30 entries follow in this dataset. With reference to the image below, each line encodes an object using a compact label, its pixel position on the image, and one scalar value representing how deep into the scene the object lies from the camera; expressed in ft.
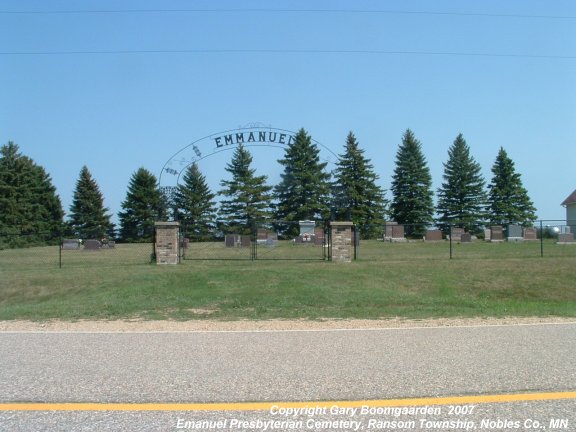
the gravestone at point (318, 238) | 112.19
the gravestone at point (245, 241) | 98.28
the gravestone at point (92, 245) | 116.57
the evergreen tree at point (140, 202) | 209.87
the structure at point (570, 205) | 209.39
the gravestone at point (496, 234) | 132.86
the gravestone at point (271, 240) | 110.63
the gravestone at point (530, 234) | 130.62
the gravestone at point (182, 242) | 77.49
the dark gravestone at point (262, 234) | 118.46
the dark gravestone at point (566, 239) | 116.95
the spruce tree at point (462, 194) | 209.87
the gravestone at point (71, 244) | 123.24
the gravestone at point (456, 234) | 139.74
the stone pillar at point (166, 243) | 69.31
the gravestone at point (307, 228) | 124.78
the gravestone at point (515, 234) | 130.62
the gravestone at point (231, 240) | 97.60
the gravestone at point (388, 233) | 141.28
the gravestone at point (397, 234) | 135.52
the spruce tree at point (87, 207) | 214.28
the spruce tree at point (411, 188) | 209.36
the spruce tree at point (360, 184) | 200.85
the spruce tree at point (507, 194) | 208.85
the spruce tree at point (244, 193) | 190.49
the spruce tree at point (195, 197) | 195.52
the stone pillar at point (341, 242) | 70.95
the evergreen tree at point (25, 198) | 193.98
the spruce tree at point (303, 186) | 190.39
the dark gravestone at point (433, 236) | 136.36
